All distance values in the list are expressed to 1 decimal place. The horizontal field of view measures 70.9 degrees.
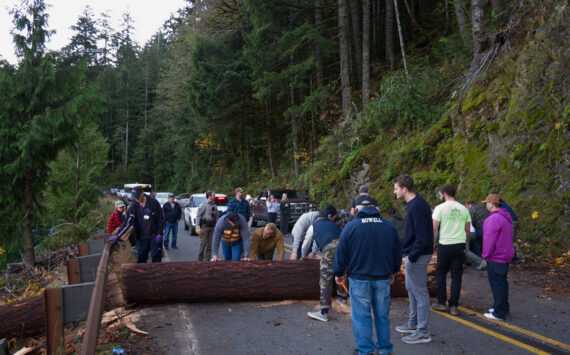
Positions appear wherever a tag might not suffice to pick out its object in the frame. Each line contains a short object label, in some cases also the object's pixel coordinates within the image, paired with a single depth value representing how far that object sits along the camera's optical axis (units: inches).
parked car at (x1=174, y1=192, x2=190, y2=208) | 1247.0
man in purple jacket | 232.4
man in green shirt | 232.7
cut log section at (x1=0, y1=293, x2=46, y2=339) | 240.8
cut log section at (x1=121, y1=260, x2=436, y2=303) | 262.2
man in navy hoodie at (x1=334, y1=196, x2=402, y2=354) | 176.7
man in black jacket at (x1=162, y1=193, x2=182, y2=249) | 560.4
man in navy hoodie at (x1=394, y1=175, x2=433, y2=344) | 202.7
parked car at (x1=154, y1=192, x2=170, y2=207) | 1150.1
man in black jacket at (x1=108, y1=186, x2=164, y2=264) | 319.3
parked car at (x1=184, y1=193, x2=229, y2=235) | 682.8
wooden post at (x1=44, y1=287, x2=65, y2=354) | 182.5
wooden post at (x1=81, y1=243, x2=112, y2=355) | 156.6
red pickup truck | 681.0
